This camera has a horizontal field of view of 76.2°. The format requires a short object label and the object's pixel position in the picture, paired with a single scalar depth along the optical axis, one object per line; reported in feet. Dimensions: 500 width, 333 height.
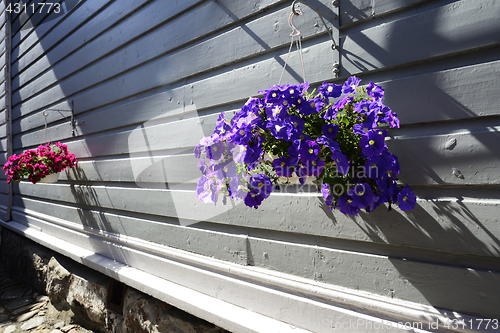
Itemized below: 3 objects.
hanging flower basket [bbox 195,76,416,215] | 3.39
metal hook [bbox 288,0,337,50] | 4.45
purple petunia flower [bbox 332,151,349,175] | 3.34
